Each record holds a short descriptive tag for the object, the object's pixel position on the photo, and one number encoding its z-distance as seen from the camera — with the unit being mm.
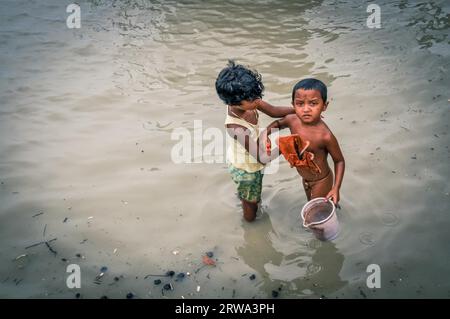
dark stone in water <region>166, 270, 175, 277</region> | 3127
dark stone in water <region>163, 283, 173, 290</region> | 3018
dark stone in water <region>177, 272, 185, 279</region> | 3117
